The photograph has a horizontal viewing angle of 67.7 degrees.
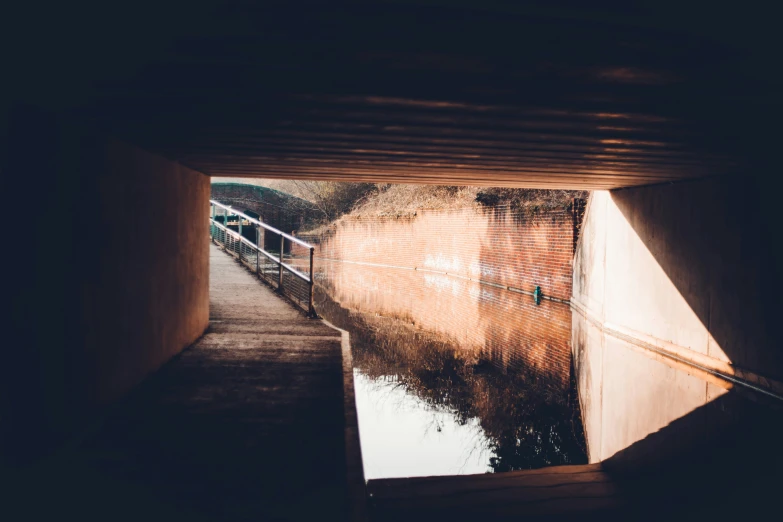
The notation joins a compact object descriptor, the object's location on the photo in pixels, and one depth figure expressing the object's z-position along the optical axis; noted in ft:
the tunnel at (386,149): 8.46
